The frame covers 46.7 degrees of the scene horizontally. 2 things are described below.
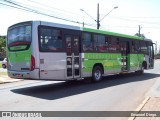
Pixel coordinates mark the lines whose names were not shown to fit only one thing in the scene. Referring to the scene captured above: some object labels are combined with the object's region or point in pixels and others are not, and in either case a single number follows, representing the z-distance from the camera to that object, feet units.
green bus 26.83
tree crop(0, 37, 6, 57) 156.08
